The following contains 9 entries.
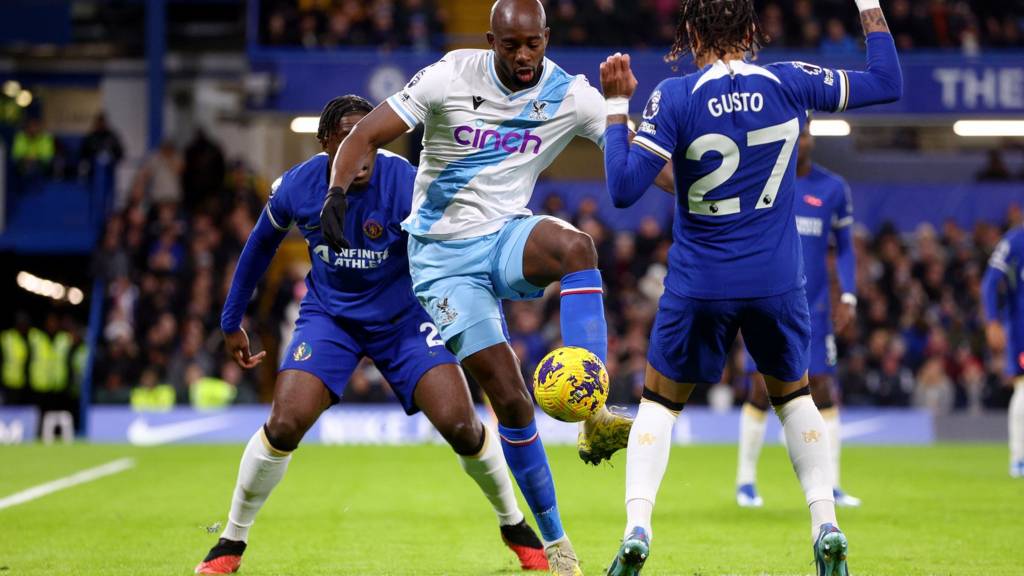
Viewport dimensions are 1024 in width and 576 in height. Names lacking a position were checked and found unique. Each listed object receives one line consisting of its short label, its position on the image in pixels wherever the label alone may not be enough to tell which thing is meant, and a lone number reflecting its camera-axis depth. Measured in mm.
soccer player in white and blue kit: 11328
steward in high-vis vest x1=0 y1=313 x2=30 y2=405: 43062
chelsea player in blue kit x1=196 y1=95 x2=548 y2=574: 12750
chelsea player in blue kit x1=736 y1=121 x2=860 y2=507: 19125
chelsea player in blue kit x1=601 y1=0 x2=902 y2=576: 10664
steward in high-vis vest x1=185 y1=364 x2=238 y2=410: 37219
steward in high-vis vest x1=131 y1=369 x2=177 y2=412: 37469
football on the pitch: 10383
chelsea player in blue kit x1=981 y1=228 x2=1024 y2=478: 24166
